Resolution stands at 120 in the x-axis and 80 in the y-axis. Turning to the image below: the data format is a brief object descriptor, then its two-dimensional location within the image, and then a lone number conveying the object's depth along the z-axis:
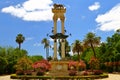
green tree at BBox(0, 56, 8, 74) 23.14
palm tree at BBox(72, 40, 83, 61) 32.83
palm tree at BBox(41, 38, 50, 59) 43.56
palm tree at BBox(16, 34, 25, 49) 35.97
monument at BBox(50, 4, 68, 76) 17.09
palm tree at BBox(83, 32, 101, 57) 29.74
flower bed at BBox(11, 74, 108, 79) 14.15
